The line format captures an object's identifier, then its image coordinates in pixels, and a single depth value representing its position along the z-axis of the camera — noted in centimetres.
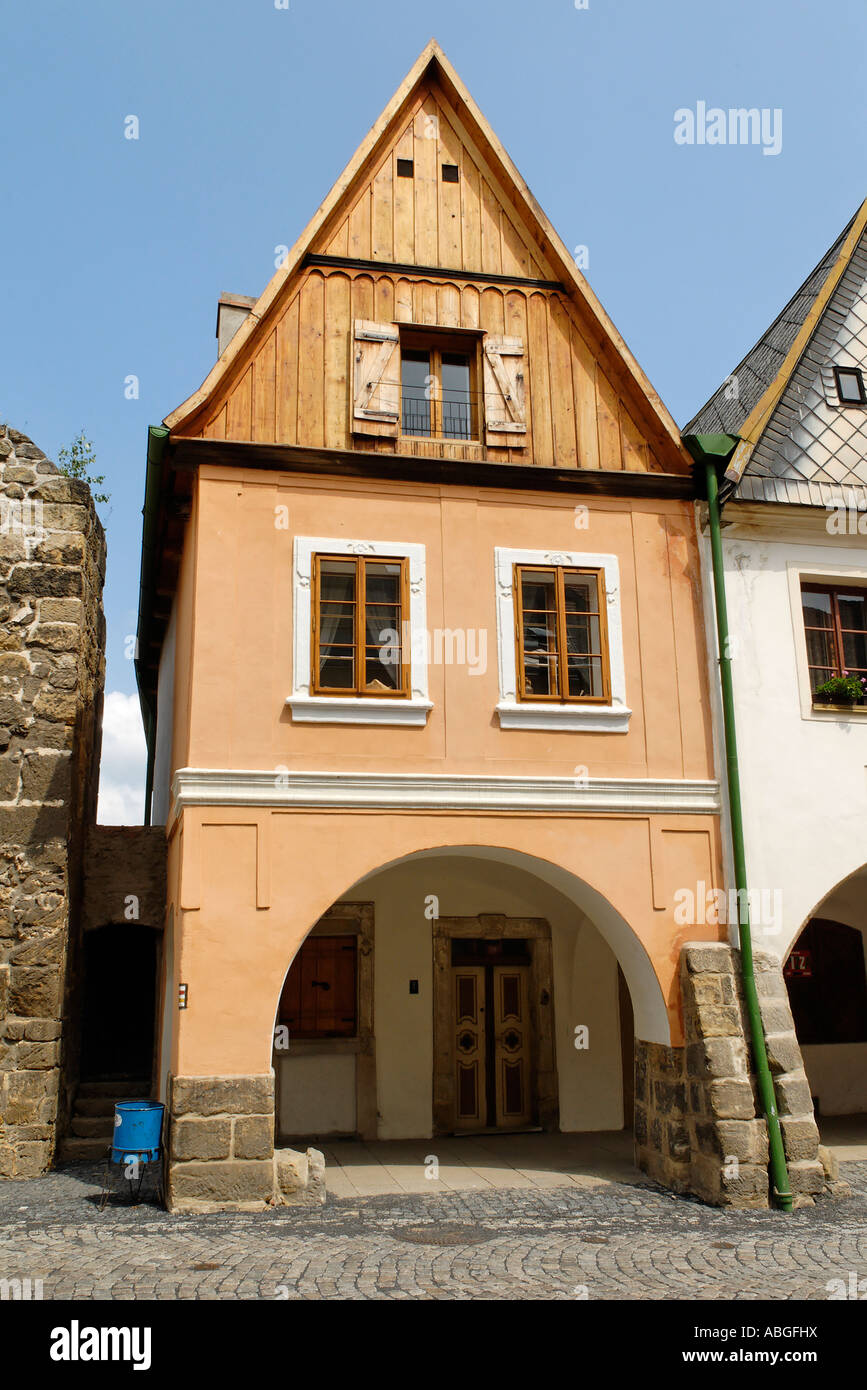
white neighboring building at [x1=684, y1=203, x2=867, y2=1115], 1074
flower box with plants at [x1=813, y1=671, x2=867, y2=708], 1102
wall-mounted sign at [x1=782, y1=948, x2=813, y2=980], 1441
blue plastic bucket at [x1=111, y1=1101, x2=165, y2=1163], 915
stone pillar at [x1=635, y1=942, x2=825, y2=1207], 927
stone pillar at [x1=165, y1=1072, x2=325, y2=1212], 870
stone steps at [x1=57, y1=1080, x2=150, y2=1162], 1122
